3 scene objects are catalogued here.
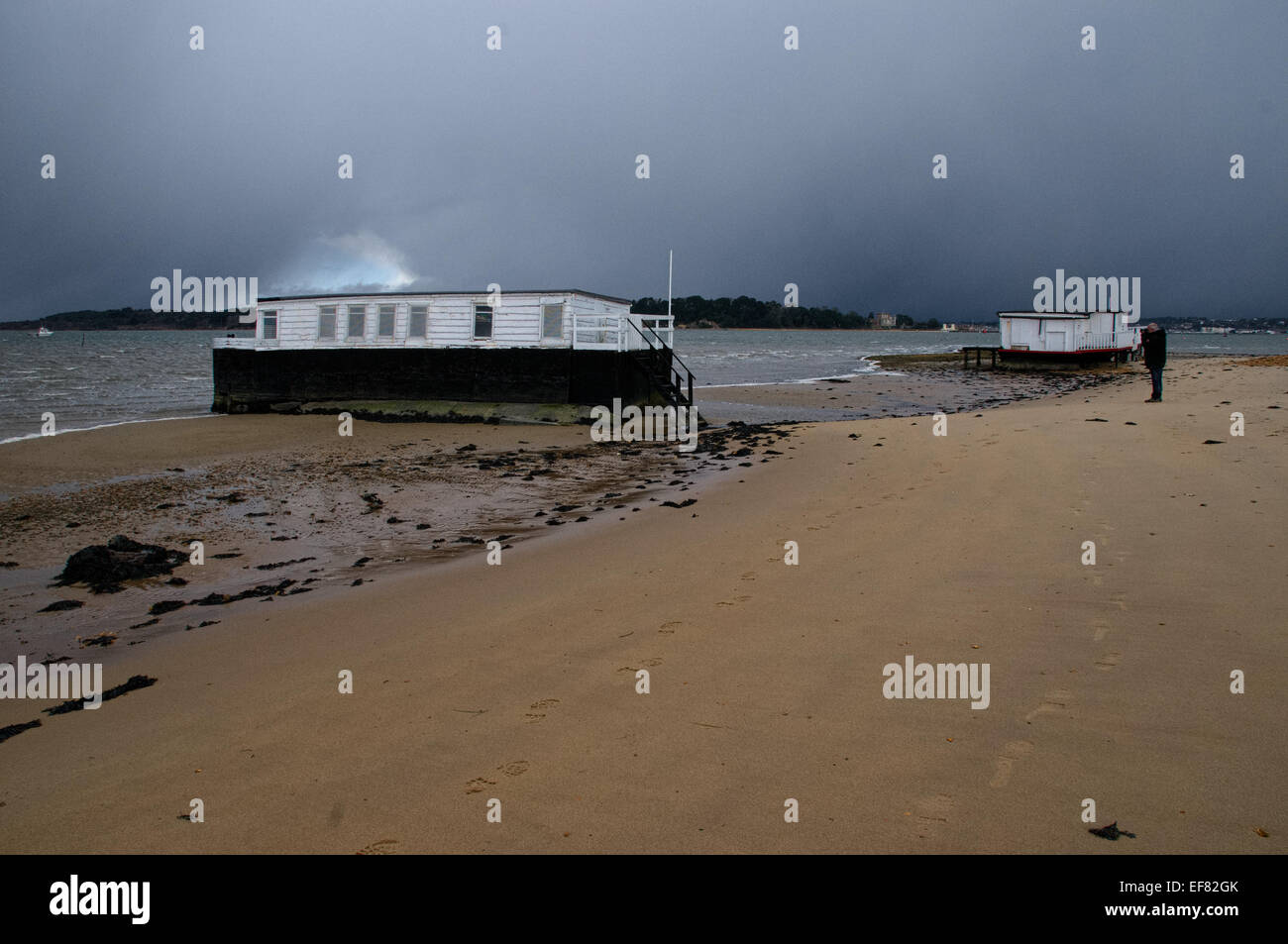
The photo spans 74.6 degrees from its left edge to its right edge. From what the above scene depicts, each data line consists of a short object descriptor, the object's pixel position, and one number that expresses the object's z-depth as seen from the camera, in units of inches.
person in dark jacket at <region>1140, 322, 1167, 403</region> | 839.1
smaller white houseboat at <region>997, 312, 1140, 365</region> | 2011.6
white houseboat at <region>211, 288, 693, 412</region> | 1045.8
